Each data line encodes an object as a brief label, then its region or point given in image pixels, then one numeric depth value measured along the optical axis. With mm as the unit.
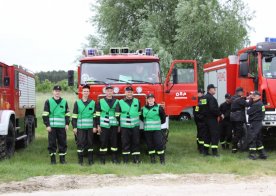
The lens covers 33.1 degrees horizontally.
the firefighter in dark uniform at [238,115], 12159
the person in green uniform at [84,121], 10336
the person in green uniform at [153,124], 10445
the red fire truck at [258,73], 11656
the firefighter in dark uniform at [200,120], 11855
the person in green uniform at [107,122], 10367
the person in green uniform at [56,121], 10244
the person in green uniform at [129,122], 10344
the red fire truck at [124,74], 11000
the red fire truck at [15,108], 10734
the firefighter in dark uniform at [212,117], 11617
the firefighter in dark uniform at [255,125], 11188
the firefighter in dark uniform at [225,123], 13227
